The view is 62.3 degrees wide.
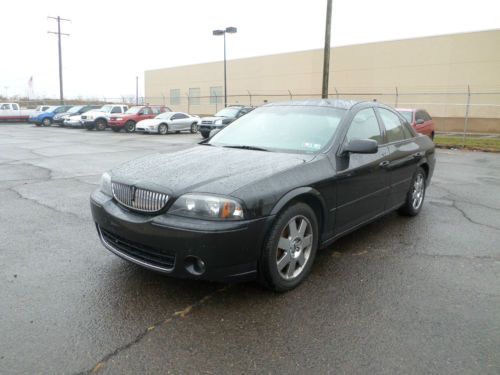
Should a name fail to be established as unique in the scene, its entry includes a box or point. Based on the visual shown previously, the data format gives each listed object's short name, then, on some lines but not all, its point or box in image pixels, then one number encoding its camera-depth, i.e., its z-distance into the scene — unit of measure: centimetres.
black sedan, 297
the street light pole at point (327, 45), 1677
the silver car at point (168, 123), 2342
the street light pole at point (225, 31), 2865
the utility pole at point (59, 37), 3980
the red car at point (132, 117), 2506
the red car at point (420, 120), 1366
